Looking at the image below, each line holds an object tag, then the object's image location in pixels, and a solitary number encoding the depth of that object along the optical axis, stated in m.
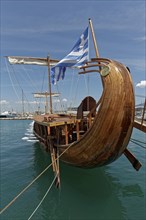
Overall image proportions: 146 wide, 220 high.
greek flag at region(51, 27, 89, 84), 8.24
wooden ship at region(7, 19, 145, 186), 6.19
